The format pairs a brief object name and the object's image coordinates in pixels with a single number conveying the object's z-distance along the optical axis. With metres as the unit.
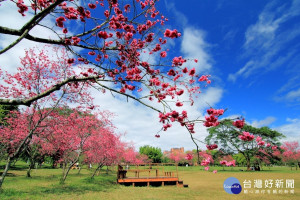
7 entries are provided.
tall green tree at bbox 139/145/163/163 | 65.75
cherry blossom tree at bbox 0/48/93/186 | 10.48
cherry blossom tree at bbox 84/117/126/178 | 19.42
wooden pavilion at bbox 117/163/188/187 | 15.48
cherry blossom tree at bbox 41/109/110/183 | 14.11
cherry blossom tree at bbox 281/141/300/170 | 44.53
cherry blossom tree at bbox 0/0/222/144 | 3.00
